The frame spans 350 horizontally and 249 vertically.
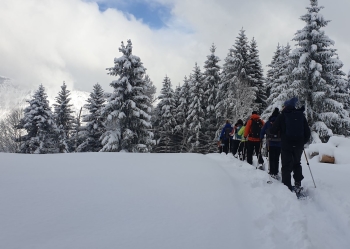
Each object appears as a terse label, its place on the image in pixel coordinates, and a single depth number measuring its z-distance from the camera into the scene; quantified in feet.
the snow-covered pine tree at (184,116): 96.89
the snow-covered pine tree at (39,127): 83.05
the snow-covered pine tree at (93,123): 86.69
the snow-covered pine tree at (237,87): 81.20
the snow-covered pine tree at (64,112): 100.68
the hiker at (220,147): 44.37
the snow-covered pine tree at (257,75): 87.41
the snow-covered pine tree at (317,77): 55.88
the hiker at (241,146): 33.45
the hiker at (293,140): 18.35
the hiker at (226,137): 40.22
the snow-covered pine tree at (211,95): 92.53
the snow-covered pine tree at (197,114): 91.35
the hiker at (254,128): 27.61
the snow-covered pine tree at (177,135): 99.39
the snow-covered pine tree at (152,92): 115.44
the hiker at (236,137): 36.24
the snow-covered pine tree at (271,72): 93.35
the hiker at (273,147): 21.93
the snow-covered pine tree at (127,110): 67.97
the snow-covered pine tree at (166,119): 99.14
